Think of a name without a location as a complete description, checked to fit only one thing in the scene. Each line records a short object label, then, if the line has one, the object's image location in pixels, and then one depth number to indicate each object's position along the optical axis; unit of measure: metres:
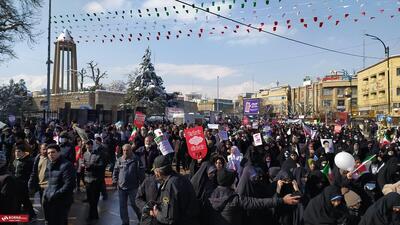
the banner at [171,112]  34.64
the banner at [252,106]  27.31
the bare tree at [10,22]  28.17
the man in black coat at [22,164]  8.23
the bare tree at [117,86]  92.75
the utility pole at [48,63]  27.20
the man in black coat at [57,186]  6.68
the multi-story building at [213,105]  161.50
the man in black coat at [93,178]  9.12
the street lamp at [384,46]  27.70
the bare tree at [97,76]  75.31
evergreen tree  48.34
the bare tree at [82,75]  76.81
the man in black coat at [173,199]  4.59
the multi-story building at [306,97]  111.44
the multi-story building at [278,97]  132.23
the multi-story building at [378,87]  64.31
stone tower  77.38
